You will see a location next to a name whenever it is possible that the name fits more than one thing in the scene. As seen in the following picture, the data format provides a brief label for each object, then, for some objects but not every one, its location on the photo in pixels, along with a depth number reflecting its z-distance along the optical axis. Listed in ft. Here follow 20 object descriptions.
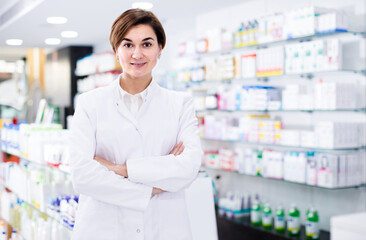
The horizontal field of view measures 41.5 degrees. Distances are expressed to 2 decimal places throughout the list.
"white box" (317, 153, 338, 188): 14.85
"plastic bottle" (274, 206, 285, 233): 16.74
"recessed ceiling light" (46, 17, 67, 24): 21.03
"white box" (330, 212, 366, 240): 5.41
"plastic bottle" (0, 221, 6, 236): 15.65
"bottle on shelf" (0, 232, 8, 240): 14.56
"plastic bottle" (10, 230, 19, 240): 14.95
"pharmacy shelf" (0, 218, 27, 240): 14.79
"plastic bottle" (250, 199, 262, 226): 17.89
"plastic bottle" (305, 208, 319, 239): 15.60
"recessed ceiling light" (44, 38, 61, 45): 28.54
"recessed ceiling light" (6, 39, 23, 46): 27.94
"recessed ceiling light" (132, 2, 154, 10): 17.26
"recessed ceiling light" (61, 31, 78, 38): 25.72
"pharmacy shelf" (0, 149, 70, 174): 10.72
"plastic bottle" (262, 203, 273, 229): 17.34
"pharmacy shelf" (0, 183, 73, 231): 10.28
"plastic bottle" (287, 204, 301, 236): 16.25
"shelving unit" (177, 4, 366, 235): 15.44
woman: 6.15
